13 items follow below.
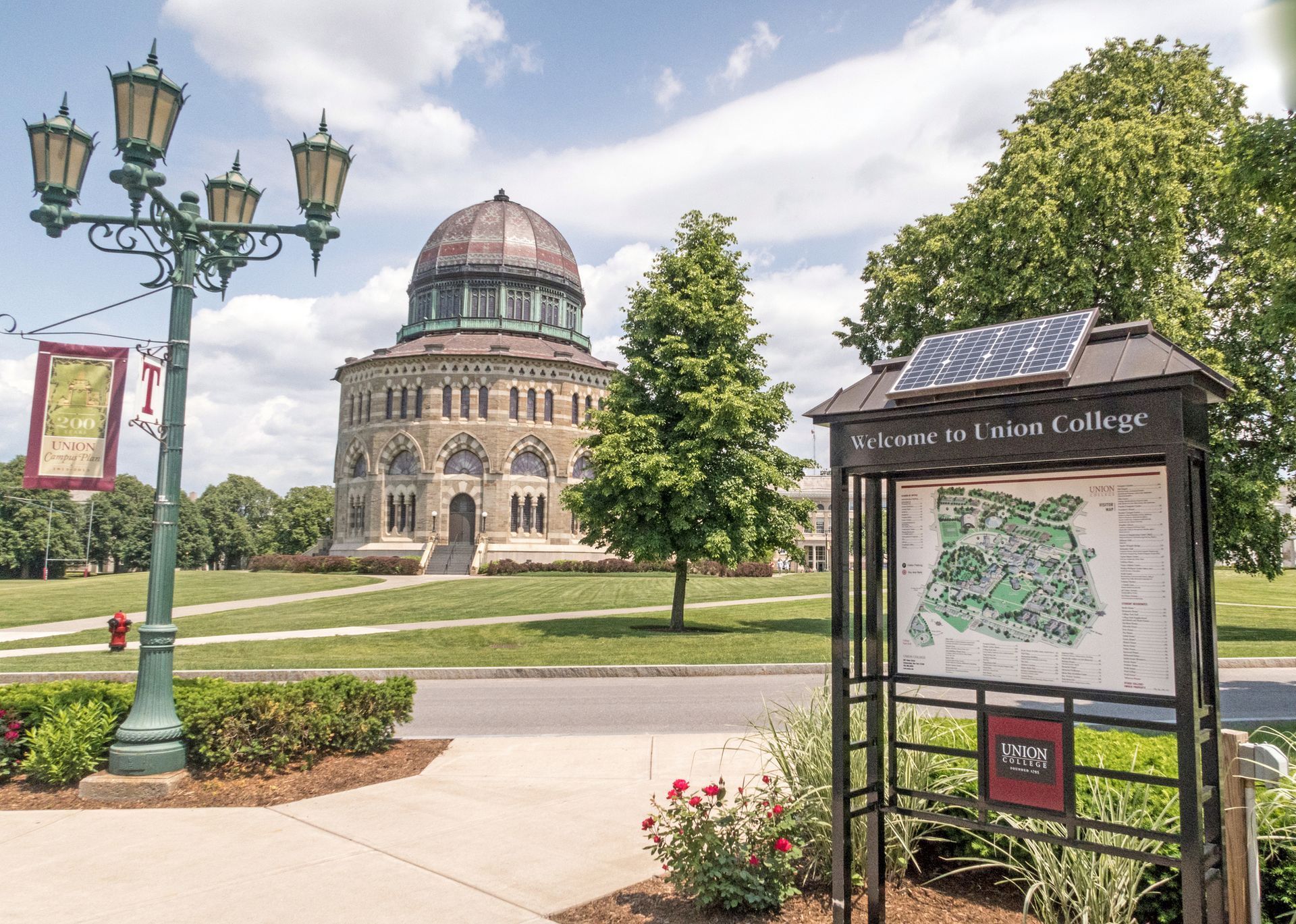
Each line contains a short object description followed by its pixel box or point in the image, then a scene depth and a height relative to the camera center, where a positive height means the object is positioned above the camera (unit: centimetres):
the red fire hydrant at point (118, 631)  2067 -204
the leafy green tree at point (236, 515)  10544 +425
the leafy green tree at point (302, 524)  10006 +293
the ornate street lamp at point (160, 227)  834 +339
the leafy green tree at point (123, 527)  9731 +212
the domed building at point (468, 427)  6297 +933
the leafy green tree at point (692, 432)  2281 +337
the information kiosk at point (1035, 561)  427 +2
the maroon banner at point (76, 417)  821 +123
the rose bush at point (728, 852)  516 -181
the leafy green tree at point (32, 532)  8869 +133
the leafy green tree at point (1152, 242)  1791 +705
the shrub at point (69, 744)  828 -193
